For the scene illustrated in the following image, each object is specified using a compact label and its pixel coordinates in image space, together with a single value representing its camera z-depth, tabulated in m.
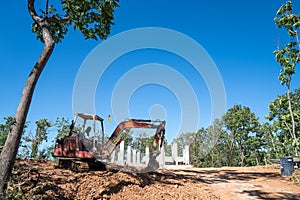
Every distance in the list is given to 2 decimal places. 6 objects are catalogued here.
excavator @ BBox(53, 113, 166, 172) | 7.37
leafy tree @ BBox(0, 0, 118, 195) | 4.58
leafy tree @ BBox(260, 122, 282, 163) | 31.80
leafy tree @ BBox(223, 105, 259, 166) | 33.28
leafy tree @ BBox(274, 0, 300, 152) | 10.41
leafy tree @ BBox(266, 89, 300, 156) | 25.39
